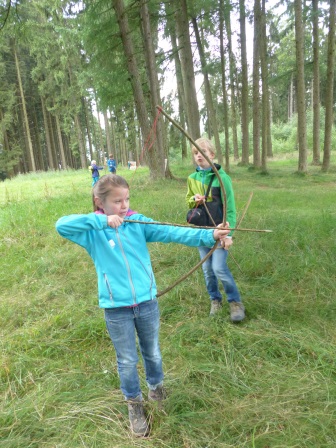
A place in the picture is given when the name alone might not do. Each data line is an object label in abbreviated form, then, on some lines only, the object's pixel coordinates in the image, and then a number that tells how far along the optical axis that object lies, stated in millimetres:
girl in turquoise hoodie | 1877
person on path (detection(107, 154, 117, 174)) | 12891
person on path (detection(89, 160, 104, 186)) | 11742
